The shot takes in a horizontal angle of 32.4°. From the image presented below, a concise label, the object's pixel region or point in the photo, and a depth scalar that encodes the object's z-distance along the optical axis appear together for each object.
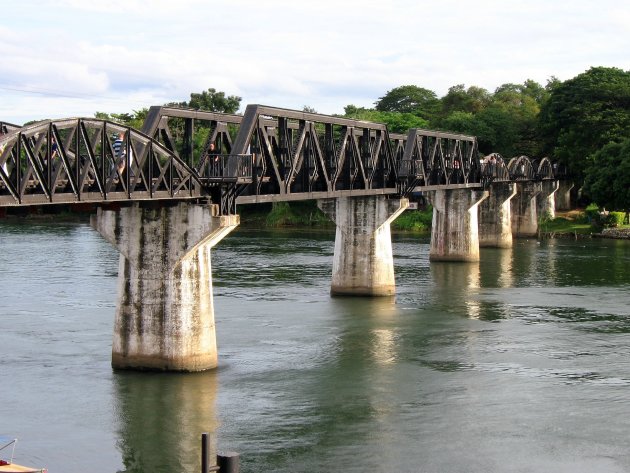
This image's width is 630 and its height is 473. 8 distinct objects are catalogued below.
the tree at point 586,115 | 130.38
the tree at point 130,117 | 157.88
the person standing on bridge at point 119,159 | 37.28
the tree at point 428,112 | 187.88
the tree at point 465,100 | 177.50
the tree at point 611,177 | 113.62
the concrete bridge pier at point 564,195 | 140.75
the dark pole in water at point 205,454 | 17.38
